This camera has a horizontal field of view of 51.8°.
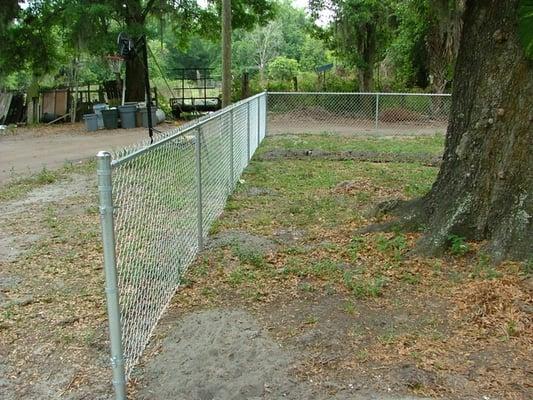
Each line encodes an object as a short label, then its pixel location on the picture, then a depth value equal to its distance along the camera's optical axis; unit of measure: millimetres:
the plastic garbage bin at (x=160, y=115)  17688
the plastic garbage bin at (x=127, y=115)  16603
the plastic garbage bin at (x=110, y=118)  16750
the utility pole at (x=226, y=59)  11633
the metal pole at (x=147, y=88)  10086
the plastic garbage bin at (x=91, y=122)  16844
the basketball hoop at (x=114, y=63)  17188
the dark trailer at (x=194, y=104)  20047
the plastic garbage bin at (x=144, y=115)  16812
